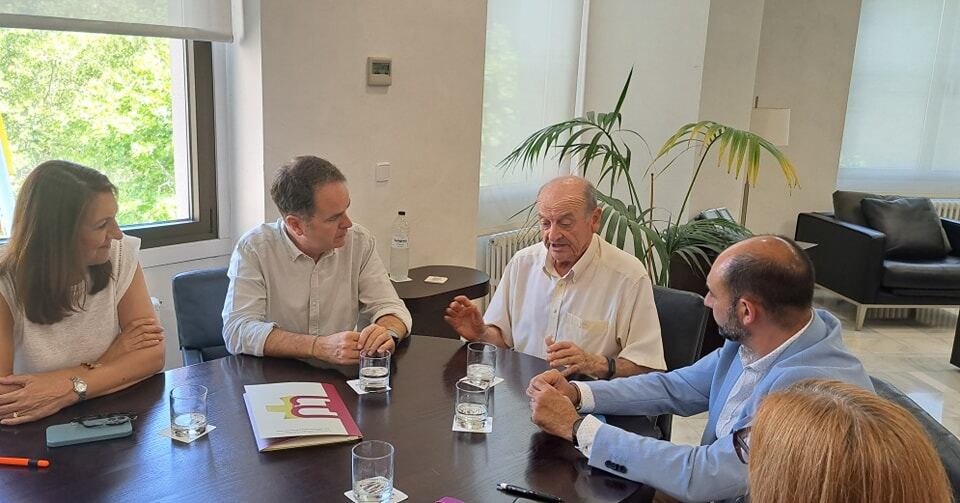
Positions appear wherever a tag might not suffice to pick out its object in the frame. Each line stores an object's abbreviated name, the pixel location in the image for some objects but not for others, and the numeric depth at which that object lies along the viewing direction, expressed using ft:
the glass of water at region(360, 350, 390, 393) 6.29
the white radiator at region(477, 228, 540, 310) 15.19
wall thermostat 11.05
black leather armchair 17.25
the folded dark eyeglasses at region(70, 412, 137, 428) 5.30
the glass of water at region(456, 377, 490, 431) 5.71
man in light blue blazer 5.11
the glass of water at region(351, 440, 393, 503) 4.59
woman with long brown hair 5.99
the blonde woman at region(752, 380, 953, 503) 3.08
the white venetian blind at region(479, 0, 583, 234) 14.93
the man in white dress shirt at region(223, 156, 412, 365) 7.22
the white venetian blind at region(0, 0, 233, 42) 8.21
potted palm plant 11.49
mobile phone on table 5.08
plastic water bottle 11.64
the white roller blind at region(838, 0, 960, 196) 21.17
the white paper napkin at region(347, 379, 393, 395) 6.23
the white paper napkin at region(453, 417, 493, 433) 5.63
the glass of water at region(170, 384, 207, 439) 5.34
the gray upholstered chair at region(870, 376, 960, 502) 4.86
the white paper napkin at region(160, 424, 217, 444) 5.26
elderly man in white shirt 7.63
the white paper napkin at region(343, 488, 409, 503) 4.61
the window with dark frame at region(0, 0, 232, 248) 8.72
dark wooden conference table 4.66
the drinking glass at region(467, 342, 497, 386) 6.57
